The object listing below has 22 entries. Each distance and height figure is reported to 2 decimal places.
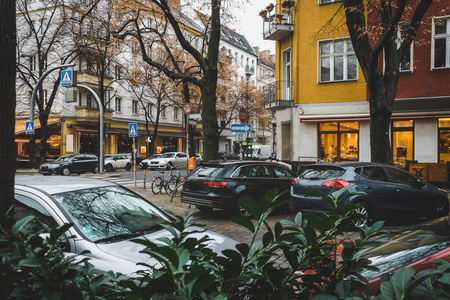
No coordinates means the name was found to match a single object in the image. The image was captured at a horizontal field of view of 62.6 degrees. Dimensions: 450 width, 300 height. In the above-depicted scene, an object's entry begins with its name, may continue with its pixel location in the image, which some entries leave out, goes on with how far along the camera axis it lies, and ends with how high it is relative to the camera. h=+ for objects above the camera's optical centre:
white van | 48.03 -0.43
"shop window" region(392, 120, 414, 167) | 17.97 +0.34
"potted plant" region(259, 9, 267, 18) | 19.53 +7.17
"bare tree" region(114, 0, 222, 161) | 12.67 +2.58
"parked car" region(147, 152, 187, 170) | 34.50 -1.24
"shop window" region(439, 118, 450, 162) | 17.14 +0.37
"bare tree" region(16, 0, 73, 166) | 25.62 +7.47
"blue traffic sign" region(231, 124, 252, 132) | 15.84 +0.86
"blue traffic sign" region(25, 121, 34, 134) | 20.34 +1.15
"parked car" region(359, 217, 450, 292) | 3.03 -0.91
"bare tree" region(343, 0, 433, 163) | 10.92 +2.56
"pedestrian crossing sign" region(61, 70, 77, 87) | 18.30 +3.50
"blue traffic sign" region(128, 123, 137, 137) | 18.48 +0.90
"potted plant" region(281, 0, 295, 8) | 18.11 +7.11
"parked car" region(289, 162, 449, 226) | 8.67 -0.99
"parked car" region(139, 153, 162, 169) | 35.38 -1.55
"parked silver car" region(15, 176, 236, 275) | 3.49 -0.76
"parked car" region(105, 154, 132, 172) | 32.38 -1.31
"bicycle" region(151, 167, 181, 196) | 14.95 -1.44
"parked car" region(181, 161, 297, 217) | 9.78 -0.97
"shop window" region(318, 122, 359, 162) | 19.23 +0.36
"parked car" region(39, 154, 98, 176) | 25.42 -1.24
